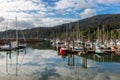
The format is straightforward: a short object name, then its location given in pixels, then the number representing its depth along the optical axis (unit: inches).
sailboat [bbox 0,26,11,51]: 1143.8
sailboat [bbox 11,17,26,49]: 1246.4
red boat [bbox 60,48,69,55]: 915.6
